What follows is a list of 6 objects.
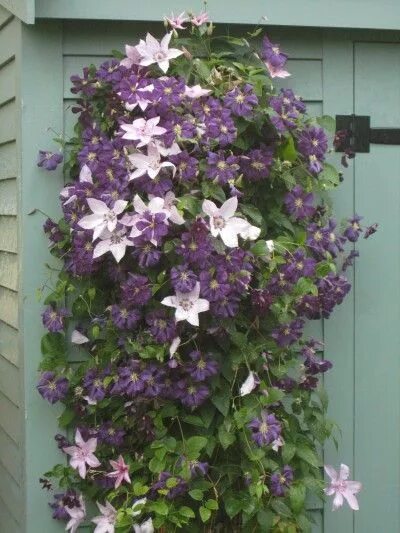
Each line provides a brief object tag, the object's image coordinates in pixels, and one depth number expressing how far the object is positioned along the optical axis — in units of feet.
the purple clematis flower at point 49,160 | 10.33
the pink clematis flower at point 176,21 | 10.03
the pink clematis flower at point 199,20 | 10.14
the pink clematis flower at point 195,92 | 9.87
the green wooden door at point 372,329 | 11.35
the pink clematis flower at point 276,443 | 9.99
